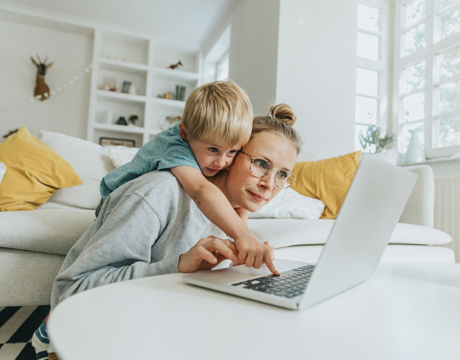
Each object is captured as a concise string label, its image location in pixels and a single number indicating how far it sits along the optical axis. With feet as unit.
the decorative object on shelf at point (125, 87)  17.49
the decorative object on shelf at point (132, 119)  17.68
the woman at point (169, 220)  2.24
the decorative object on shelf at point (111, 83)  17.20
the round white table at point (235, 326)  1.01
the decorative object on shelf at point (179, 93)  18.56
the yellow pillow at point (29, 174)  5.44
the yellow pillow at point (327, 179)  6.88
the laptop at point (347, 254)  1.37
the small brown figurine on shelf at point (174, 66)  18.10
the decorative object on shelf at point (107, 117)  16.94
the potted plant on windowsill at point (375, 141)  11.44
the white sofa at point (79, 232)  4.00
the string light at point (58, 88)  16.11
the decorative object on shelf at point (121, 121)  17.14
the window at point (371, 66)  13.56
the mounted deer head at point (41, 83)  16.29
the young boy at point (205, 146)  2.73
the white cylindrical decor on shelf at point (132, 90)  17.43
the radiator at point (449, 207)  8.57
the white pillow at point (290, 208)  6.23
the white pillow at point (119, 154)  6.59
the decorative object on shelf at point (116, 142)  17.13
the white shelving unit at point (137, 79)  16.79
